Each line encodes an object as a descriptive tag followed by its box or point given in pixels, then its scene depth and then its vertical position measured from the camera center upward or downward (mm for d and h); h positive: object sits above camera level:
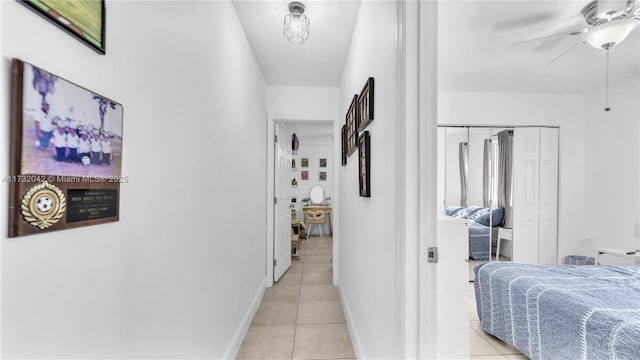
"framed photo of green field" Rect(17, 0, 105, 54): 582 +366
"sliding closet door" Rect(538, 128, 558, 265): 3826 -167
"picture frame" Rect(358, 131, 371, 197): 1741 +124
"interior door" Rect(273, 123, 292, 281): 3670 -333
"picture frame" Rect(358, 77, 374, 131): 1642 +487
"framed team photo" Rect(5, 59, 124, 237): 535 +53
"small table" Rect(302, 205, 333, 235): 6627 -631
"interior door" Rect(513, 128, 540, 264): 3830 -137
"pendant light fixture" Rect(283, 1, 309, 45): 2025 +1258
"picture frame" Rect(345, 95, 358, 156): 2176 +469
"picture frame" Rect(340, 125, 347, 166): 2850 +375
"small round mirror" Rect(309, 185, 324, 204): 7367 -329
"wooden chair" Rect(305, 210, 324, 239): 6372 -788
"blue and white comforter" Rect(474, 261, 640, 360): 1438 -746
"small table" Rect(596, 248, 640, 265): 2945 -744
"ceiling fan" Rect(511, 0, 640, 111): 1775 +1065
